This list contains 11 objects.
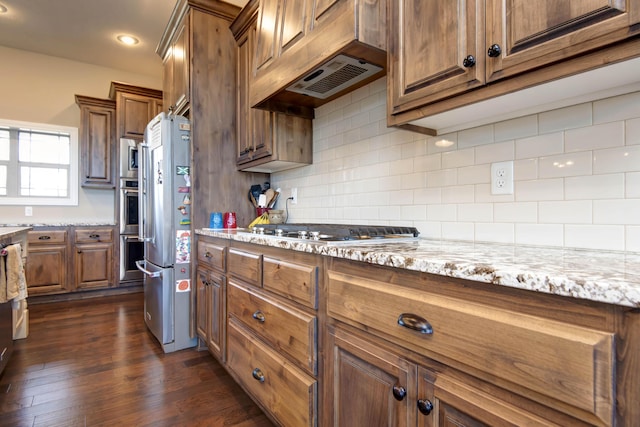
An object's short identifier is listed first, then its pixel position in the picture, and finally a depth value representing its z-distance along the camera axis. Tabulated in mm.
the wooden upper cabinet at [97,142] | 4305
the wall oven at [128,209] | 4242
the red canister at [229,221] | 2631
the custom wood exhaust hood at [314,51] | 1327
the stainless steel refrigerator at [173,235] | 2549
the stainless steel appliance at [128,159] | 4266
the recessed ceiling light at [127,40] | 3959
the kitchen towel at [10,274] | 2013
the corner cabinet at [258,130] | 2301
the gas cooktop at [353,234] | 1369
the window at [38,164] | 4207
